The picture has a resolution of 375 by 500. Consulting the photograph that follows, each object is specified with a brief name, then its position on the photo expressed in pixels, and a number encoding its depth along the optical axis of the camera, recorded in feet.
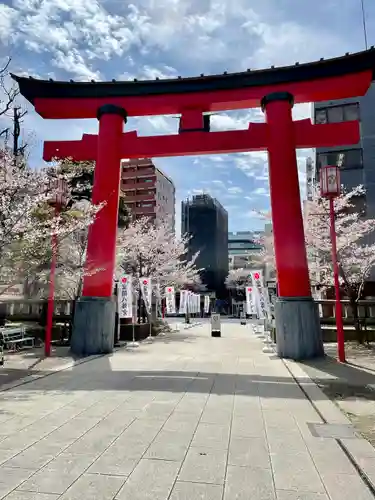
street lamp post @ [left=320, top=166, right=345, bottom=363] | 32.48
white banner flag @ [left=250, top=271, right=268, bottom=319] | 51.72
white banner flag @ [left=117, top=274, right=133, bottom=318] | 45.16
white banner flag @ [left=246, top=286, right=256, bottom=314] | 53.98
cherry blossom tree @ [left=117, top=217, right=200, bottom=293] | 64.90
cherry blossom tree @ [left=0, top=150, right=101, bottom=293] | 28.48
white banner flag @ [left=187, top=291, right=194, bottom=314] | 104.73
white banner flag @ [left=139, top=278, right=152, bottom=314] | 56.75
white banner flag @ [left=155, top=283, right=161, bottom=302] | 73.54
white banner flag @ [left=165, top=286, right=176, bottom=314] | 72.79
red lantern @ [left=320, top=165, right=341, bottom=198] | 34.30
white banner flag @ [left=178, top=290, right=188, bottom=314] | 91.25
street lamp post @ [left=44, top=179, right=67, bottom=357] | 34.78
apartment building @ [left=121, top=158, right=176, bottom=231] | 196.44
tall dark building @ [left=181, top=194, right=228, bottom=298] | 196.24
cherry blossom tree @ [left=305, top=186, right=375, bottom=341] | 50.62
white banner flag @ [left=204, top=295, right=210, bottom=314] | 147.09
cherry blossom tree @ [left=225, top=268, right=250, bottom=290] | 186.39
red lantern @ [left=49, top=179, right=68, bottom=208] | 36.11
